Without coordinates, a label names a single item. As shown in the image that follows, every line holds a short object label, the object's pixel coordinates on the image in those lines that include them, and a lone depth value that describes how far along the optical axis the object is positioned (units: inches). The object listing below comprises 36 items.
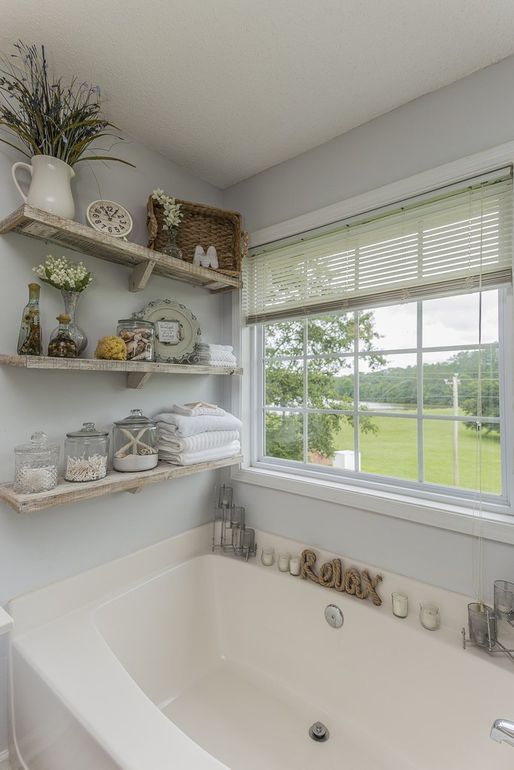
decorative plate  69.7
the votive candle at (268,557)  73.9
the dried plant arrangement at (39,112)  50.9
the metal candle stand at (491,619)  49.1
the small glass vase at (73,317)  55.5
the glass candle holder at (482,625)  50.2
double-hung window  56.4
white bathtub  42.8
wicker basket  72.9
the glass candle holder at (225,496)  81.4
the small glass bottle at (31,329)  52.0
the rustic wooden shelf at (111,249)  49.9
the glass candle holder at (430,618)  55.5
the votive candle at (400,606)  58.0
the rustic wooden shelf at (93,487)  47.6
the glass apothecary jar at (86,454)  54.9
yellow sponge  57.6
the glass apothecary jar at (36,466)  49.4
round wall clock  58.2
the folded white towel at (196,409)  69.6
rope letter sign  62.1
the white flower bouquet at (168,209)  67.1
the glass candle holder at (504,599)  48.9
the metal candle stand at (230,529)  77.4
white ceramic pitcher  51.5
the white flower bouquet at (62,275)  53.0
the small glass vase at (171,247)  67.9
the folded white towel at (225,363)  73.5
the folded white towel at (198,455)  65.9
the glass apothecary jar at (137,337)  61.4
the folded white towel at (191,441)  66.1
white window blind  54.7
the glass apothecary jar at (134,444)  61.3
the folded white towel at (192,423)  66.5
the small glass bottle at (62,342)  53.2
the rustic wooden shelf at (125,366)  48.8
